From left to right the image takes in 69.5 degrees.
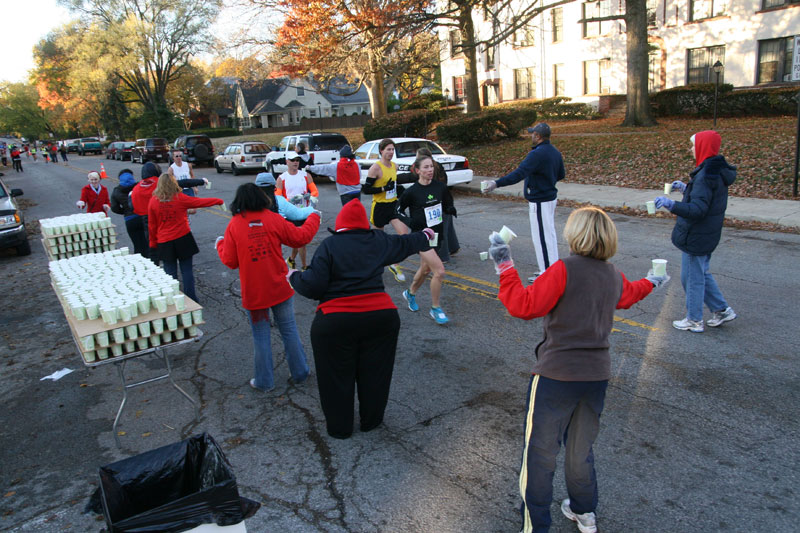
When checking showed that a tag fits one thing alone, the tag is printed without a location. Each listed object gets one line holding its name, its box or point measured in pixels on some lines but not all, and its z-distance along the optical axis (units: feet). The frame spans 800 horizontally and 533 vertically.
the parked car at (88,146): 207.00
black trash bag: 8.45
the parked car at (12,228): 38.86
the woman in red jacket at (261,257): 15.94
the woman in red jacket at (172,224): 22.94
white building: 90.89
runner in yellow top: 24.12
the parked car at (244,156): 87.15
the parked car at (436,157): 53.26
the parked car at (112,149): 163.87
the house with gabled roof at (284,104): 238.07
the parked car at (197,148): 106.11
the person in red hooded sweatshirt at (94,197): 31.94
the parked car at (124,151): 153.99
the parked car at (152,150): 131.09
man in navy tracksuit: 23.63
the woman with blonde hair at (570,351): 9.36
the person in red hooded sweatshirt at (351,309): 13.15
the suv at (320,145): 71.67
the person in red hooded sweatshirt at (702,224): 17.97
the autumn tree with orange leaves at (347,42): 74.54
